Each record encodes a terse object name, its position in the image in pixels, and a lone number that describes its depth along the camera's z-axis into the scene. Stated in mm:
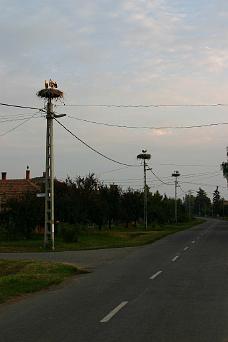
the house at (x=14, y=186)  63406
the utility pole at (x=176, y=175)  115406
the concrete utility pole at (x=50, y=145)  32531
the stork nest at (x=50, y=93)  32653
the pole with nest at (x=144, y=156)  70506
